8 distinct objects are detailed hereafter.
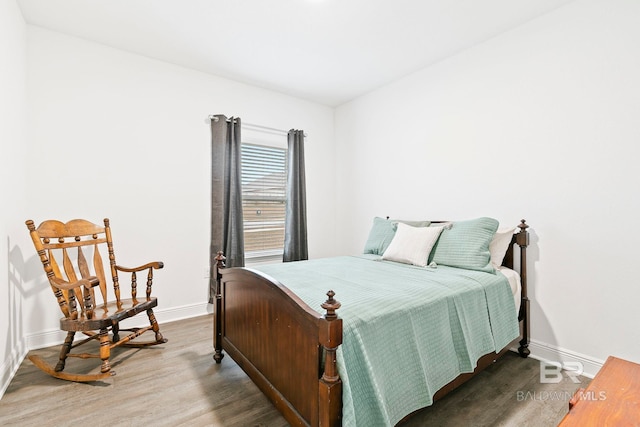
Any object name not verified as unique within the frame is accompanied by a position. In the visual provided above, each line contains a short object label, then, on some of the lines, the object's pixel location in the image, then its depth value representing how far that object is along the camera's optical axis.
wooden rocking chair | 2.00
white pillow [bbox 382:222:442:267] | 2.51
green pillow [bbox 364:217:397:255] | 3.03
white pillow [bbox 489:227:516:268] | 2.44
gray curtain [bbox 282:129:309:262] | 3.90
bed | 1.25
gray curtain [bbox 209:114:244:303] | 3.35
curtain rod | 3.37
